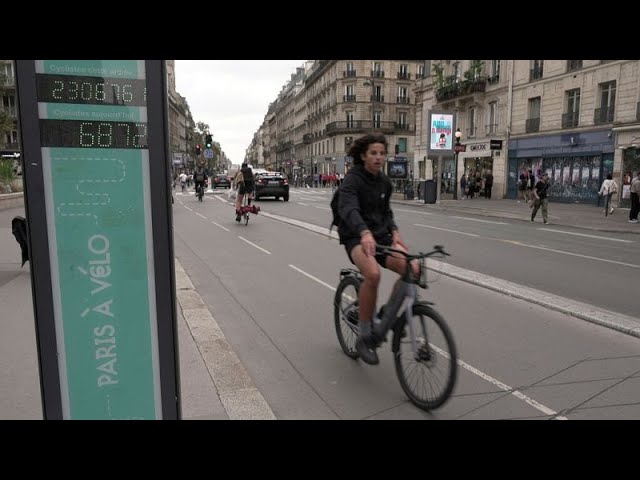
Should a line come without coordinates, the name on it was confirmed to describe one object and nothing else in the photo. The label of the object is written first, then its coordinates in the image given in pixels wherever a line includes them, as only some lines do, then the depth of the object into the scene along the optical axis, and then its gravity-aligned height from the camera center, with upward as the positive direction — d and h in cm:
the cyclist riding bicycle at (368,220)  388 -38
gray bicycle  339 -118
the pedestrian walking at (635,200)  1734 -92
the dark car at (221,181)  4681 -98
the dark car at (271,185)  2725 -78
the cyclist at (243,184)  1519 -40
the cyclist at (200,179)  2747 -47
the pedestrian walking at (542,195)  1764 -79
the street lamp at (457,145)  2964 +154
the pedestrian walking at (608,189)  2009 -64
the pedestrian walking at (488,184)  3391 -80
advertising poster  2838 +207
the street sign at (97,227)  222 -26
